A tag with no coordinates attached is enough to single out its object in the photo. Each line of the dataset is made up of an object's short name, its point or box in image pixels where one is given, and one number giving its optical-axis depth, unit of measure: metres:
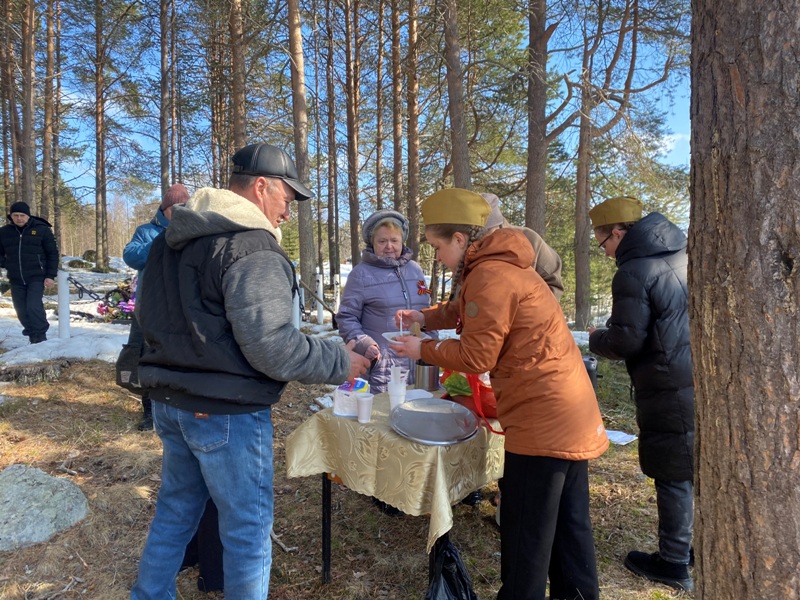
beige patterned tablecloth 1.86
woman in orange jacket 1.81
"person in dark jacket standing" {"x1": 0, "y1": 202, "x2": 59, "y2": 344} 6.59
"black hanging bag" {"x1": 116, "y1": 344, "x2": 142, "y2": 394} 3.29
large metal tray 1.94
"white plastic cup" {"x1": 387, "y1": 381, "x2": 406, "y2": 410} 2.29
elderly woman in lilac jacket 3.16
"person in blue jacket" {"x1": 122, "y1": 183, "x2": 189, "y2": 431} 3.59
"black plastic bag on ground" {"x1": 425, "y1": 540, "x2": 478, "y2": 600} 1.98
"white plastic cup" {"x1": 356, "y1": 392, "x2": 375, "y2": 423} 2.12
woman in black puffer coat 2.30
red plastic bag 2.20
